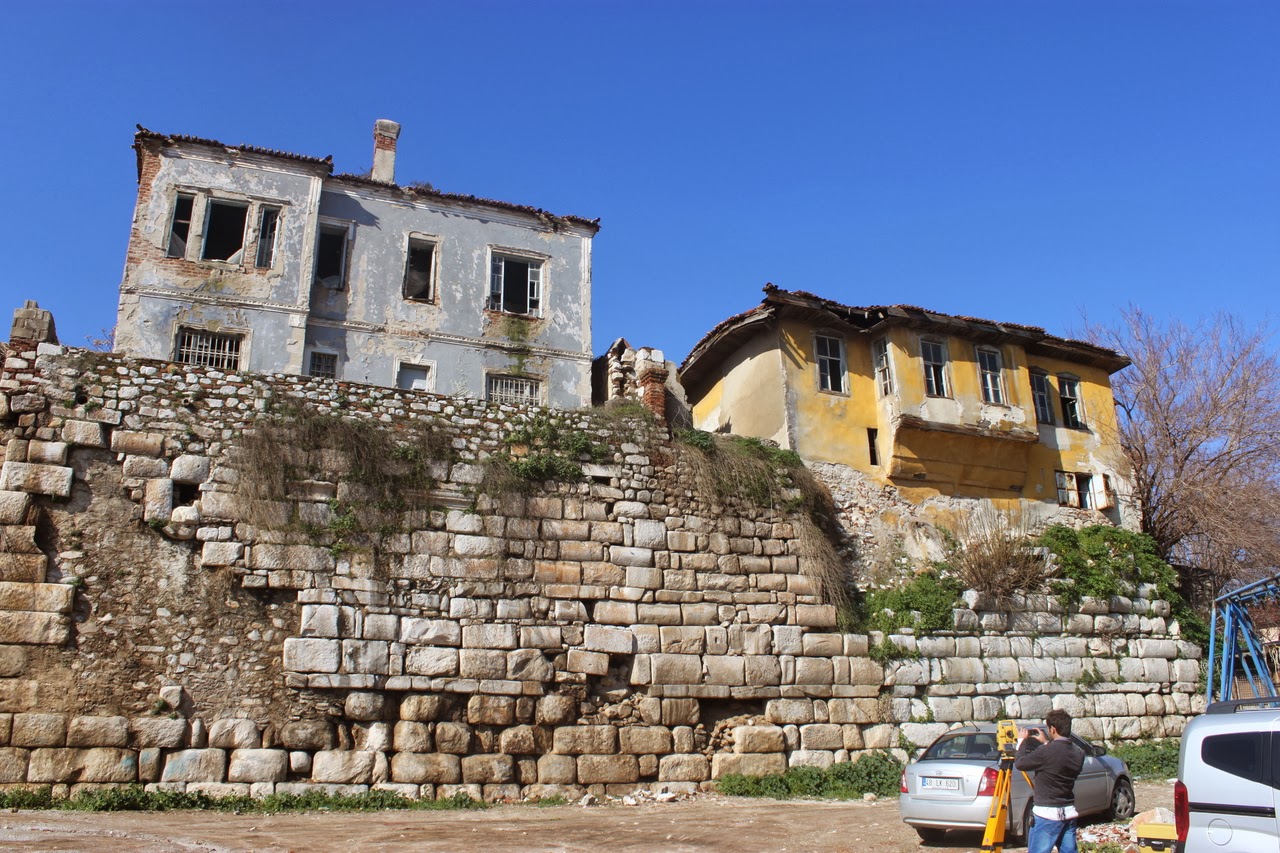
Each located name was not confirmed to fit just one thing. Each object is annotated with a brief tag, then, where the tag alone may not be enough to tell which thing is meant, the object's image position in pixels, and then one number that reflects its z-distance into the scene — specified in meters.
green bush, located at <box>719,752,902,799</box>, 13.62
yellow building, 19.02
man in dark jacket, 7.85
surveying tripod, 9.00
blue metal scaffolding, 17.09
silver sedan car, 10.11
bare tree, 21.84
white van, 6.45
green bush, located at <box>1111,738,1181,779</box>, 15.62
